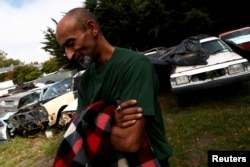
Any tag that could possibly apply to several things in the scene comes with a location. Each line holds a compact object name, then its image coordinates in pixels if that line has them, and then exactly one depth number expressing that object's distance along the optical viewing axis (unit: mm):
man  863
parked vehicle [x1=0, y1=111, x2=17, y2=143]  5916
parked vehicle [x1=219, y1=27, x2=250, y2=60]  7466
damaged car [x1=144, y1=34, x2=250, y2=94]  4211
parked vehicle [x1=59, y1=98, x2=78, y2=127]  5141
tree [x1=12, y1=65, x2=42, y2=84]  21554
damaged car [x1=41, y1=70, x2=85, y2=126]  5613
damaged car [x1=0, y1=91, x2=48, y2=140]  5632
